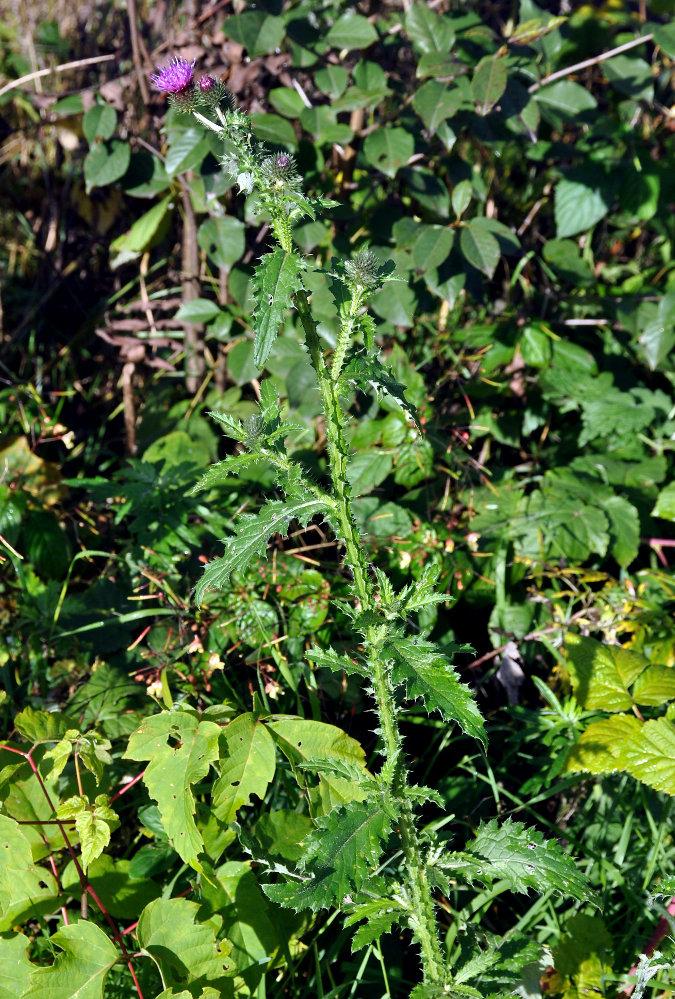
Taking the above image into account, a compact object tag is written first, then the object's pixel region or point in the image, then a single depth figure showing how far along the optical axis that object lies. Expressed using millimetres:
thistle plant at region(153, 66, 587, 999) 2027
